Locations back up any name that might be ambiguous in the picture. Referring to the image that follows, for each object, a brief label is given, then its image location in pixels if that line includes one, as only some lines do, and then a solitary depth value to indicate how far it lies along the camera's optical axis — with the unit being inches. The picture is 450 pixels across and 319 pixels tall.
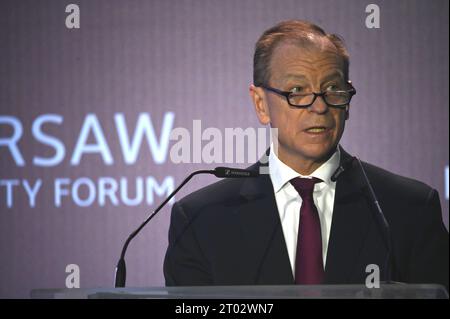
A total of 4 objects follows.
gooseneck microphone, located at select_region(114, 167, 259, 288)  217.5
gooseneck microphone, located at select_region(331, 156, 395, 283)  222.5
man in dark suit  224.2
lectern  166.4
